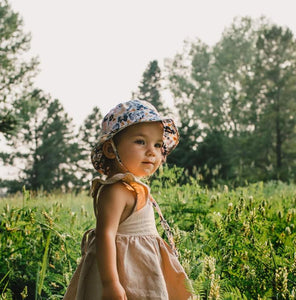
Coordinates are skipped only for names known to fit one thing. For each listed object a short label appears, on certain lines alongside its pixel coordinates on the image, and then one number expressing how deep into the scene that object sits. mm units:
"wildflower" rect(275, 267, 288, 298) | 1913
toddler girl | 2033
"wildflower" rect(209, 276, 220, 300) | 1483
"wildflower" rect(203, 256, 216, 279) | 1727
